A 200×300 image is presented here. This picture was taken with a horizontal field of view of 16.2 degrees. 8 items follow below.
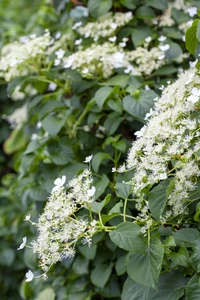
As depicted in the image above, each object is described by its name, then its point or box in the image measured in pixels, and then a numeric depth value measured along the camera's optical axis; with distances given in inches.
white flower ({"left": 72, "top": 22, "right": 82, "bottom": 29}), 67.2
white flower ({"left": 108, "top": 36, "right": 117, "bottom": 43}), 62.7
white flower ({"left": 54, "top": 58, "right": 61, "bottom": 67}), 64.6
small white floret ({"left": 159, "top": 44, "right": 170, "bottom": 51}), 62.5
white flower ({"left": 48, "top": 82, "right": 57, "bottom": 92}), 68.9
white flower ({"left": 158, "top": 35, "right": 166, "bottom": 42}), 63.5
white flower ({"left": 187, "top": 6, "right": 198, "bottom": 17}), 66.5
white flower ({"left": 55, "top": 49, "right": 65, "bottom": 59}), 64.6
